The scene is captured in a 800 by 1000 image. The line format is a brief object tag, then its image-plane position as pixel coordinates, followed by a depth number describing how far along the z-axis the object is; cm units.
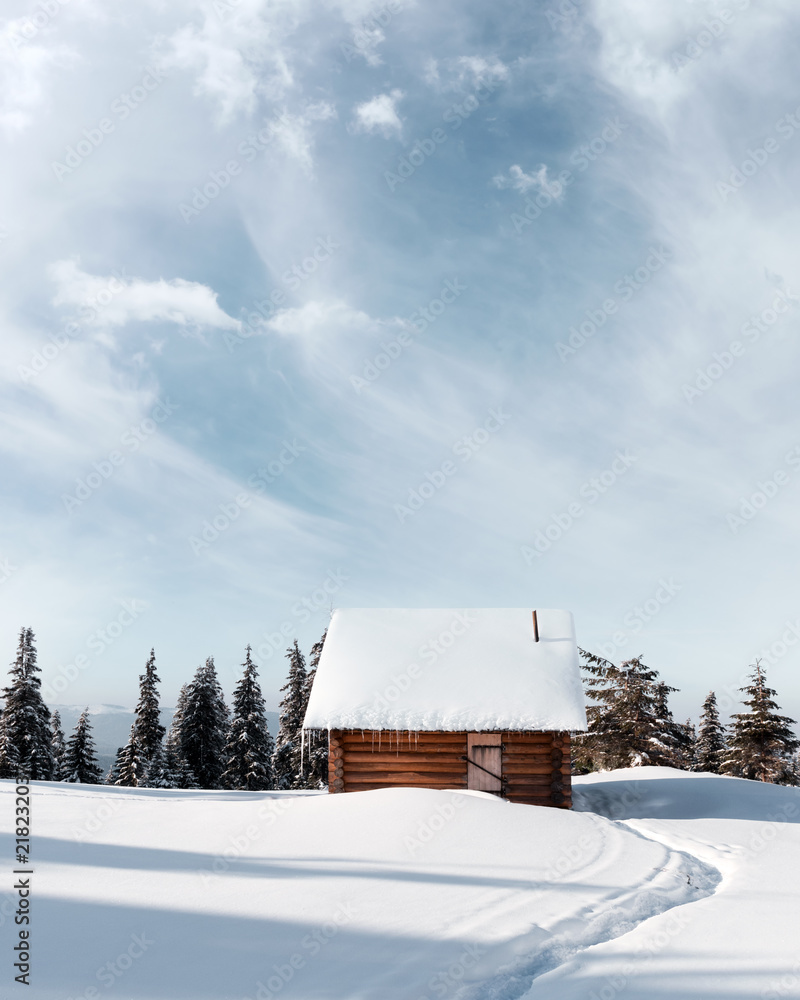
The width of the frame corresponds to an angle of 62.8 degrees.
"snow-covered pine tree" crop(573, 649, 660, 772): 3338
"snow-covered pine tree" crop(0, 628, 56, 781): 3359
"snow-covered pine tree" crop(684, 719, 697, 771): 4007
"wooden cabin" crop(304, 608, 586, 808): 1889
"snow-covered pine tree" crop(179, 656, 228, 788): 4109
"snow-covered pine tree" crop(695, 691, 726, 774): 3969
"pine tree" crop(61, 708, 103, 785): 3625
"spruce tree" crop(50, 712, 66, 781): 3678
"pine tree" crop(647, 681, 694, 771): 3294
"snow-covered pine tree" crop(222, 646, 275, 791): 4025
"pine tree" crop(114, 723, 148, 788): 3569
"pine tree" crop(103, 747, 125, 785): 3753
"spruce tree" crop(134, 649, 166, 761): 3744
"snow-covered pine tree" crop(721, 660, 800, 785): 3403
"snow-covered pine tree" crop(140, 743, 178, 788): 3631
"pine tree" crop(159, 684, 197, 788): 3916
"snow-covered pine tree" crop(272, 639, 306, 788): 3875
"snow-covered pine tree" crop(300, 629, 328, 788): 3425
